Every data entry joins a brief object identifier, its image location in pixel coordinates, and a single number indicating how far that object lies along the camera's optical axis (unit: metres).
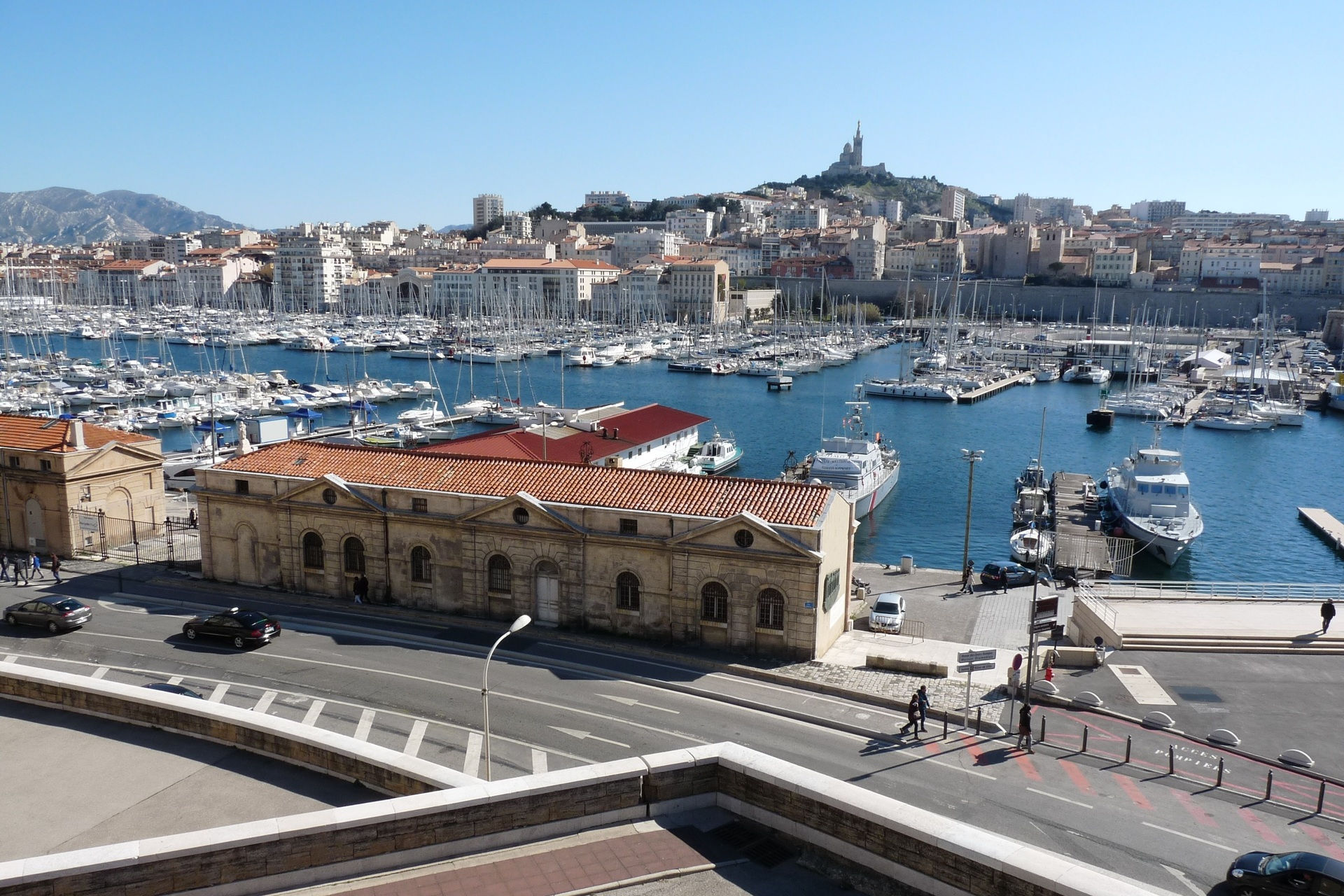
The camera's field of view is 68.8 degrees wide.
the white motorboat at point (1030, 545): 42.12
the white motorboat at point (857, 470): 50.50
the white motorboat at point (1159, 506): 45.28
